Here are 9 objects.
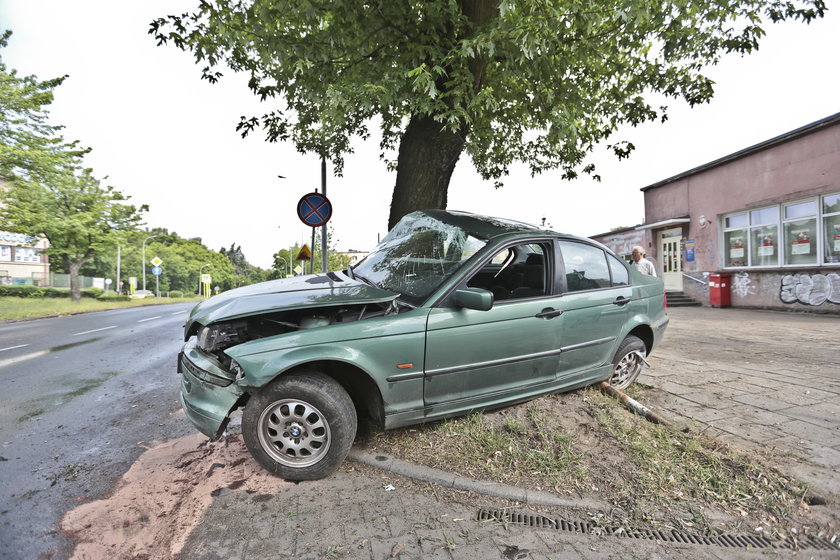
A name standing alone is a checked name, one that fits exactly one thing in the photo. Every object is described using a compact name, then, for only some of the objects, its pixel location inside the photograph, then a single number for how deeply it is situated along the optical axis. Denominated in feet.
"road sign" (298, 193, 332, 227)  30.83
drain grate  6.93
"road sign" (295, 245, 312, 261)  46.32
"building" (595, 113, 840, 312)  39.11
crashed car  8.73
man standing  26.77
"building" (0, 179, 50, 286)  160.13
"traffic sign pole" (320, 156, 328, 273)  34.22
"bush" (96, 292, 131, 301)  113.07
